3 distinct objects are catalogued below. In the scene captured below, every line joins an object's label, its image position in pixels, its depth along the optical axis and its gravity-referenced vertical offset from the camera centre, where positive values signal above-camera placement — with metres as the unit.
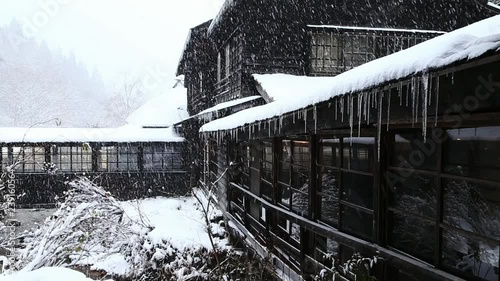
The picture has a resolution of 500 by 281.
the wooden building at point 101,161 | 18.02 -1.31
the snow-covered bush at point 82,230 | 5.59 -1.77
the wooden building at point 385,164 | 2.77 -0.36
